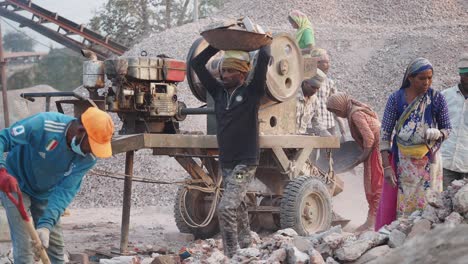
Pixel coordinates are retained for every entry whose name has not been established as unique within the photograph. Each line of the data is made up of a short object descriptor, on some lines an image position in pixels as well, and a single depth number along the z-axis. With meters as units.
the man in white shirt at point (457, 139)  7.22
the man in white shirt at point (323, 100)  10.95
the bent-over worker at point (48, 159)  5.35
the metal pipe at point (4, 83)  14.35
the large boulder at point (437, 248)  3.08
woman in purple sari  6.37
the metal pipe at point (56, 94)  8.47
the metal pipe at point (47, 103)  9.02
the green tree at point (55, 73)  29.39
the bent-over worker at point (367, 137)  9.32
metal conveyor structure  24.95
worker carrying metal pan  6.76
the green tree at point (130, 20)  31.16
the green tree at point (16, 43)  31.69
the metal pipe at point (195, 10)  28.25
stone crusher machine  8.45
